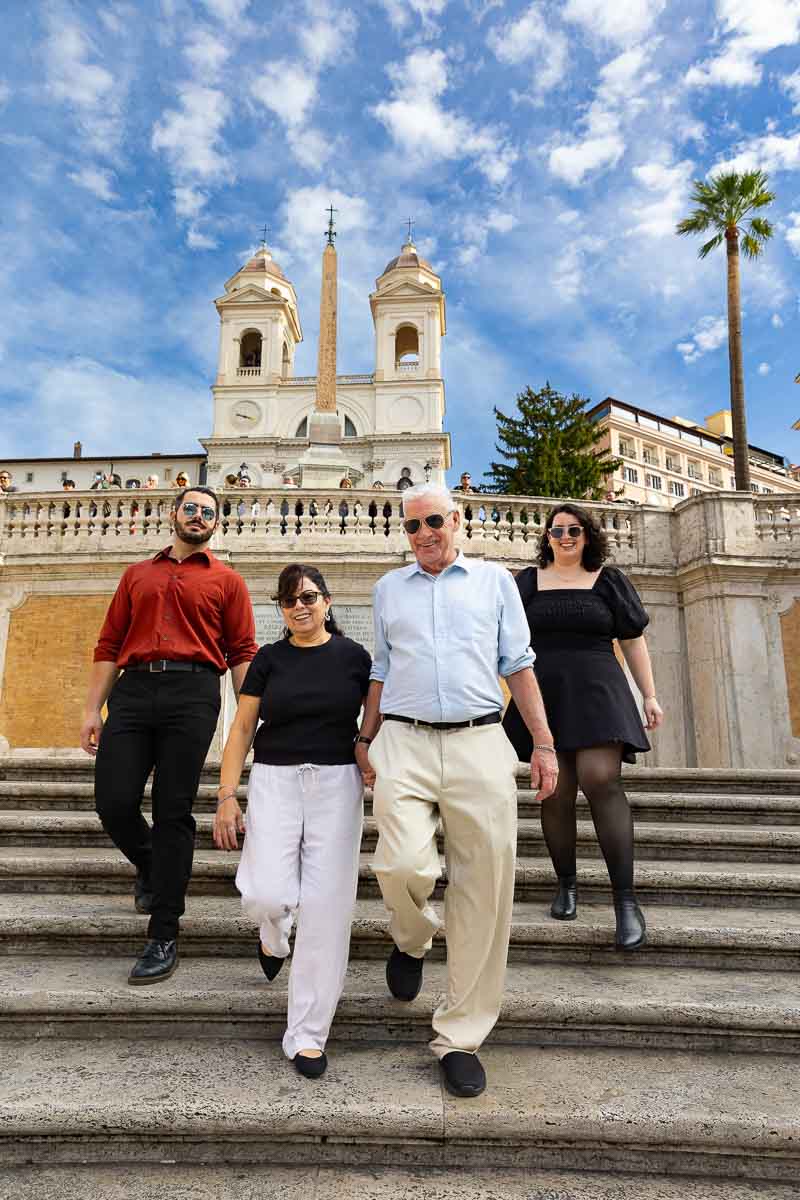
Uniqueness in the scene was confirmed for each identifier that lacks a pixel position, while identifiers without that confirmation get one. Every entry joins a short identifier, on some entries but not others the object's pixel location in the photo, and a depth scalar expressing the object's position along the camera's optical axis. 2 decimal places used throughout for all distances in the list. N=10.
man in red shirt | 3.11
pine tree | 29.30
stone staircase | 2.20
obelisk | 14.45
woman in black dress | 3.27
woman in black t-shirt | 2.56
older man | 2.47
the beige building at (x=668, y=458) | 63.44
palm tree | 19.52
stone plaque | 9.98
